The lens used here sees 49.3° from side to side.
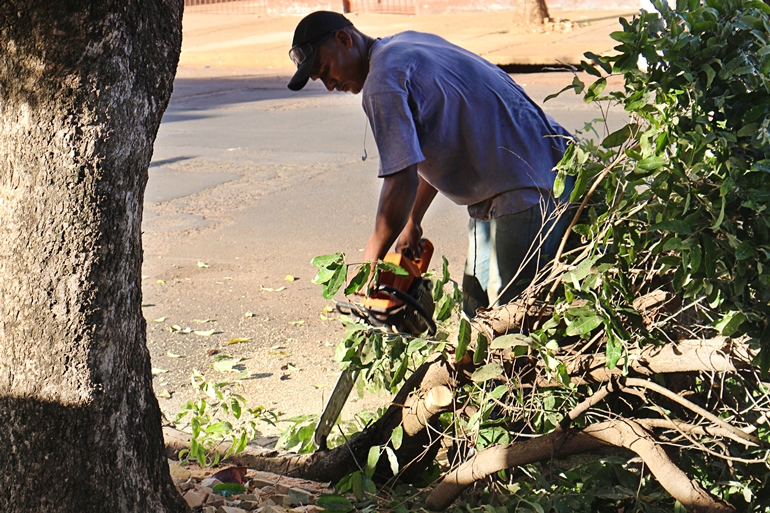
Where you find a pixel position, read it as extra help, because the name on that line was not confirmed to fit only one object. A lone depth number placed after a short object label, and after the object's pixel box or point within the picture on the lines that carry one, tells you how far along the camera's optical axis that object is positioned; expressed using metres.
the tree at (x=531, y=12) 17.95
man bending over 3.14
